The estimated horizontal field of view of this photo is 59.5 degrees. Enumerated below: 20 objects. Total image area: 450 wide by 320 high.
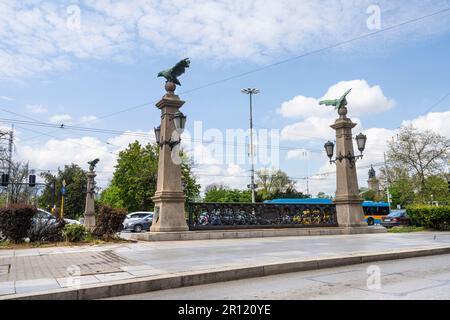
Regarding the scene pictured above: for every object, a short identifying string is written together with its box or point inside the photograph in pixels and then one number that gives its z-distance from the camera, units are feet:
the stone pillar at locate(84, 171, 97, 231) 92.22
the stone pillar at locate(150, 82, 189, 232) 45.42
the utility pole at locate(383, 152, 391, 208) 146.49
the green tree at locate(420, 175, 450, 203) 116.37
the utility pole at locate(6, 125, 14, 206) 109.91
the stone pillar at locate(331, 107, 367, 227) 57.77
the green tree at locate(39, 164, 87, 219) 200.75
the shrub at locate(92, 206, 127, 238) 43.75
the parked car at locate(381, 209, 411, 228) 100.73
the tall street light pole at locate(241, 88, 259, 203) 148.66
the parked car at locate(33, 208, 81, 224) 42.84
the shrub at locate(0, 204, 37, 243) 40.42
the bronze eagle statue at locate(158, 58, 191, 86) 49.78
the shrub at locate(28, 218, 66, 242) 41.91
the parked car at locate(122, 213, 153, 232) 93.50
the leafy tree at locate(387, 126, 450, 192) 120.78
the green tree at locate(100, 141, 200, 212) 153.07
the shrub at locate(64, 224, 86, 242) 41.98
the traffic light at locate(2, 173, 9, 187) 90.79
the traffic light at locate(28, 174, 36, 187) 101.27
